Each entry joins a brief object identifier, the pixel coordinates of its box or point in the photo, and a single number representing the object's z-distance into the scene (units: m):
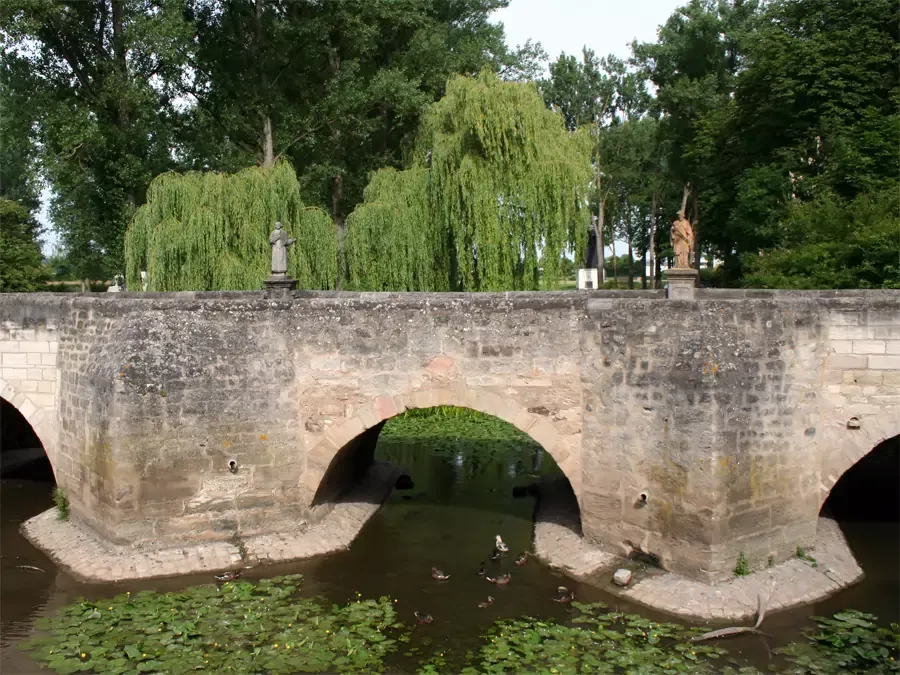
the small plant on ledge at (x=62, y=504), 11.97
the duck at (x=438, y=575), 10.24
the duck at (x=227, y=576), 9.98
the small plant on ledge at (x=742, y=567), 9.47
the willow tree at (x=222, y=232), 17.78
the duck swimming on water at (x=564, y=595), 9.47
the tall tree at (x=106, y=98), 20.91
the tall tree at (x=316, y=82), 24.61
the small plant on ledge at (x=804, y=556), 9.98
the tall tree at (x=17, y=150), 21.64
